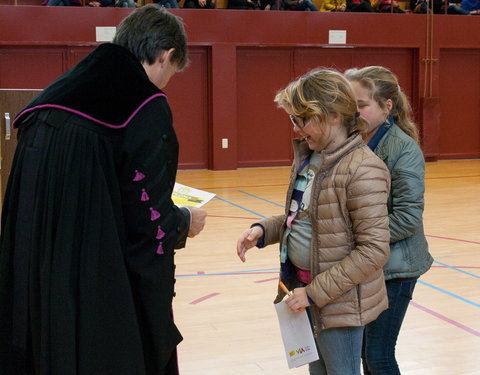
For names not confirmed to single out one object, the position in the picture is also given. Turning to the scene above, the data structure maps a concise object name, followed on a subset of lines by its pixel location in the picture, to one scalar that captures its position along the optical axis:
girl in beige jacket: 2.10
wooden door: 4.04
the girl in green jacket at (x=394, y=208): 2.45
